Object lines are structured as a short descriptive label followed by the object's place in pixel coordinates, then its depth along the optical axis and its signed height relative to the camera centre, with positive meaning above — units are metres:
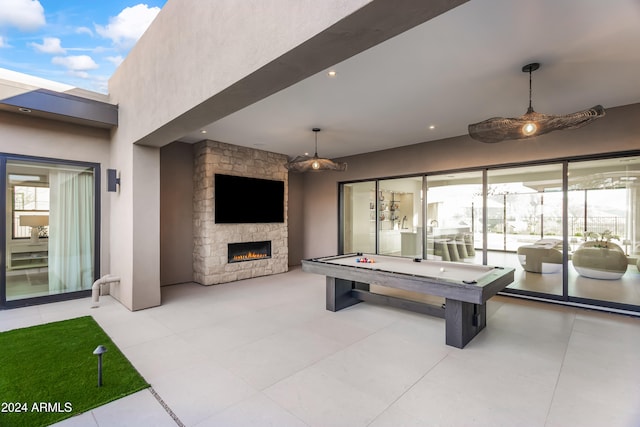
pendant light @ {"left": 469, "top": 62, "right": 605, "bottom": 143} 3.00 +0.91
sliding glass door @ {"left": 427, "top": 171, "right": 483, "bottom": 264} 6.21 -0.13
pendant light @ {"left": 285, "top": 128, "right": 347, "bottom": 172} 5.27 +0.81
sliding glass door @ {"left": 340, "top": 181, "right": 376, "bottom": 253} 7.95 -0.17
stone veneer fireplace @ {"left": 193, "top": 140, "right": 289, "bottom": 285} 6.48 -0.36
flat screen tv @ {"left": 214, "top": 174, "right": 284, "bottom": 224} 6.66 +0.26
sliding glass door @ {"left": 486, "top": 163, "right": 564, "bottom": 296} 5.34 -0.26
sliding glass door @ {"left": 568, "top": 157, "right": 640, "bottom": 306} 4.71 -0.31
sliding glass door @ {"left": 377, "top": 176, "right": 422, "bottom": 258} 7.05 -0.14
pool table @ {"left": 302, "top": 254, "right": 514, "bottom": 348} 3.29 -0.86
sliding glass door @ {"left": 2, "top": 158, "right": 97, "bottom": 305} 4.83 -0.30
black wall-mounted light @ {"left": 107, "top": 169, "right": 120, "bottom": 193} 5.02 +0.51
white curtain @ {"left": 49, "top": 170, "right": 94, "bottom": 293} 5.23 -0.35
